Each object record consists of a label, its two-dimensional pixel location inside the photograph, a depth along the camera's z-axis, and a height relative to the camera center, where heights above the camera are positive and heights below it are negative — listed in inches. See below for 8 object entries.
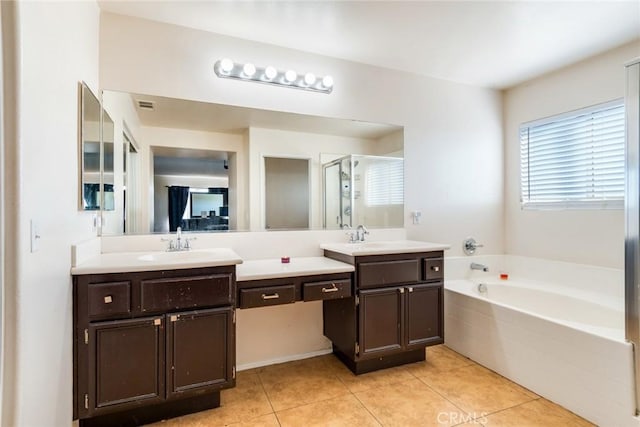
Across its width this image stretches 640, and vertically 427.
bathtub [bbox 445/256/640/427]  67.0 -31.0
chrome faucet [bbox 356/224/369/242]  105.3 -5.9
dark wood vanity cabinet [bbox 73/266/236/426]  59.9 -25.9
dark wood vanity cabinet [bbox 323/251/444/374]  84.9 -27.7
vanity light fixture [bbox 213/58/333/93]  88.5 +41.6
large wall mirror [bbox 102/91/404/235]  83.6 +14.4
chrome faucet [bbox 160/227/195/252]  84.0 -7.6
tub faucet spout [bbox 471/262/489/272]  122.6 -20.3
